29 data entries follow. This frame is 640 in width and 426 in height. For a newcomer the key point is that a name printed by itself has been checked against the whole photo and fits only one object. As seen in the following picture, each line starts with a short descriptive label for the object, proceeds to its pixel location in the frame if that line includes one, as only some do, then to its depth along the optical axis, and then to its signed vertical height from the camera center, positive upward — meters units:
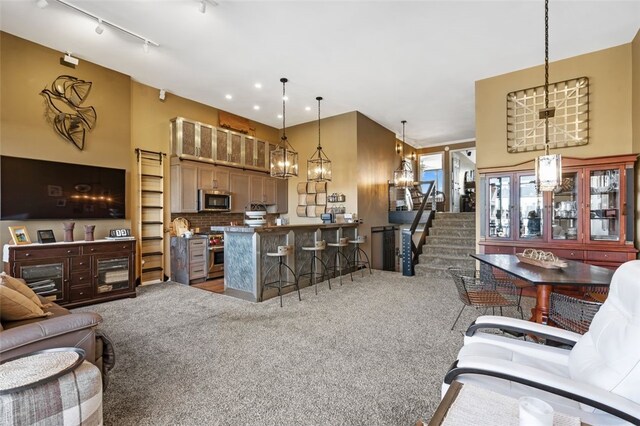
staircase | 6.26 -0.76
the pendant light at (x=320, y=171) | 6.27 +0.86
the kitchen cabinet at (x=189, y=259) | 5.73 -0.91
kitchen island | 4.59 -0.70
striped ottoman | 1.35 -0.86
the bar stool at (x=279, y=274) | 4.49 -1.00
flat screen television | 4.12 +0.32
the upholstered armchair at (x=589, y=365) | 1.17 -0.70
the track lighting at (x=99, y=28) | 3.80 +2.32
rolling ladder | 5.59 -0.08
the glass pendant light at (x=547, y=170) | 3.03 +0.42
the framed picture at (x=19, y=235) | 4.01 -0.31
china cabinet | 4.05 +0.01
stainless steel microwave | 6.19 +0.24
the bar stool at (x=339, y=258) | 6.24 -0.99
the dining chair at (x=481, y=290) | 3.08 -0.88
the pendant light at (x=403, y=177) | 8.11 +0.94
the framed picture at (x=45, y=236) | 4.26 -0.35
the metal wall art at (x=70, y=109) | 4.54 +1.60
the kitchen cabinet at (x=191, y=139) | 5.92 +1.46
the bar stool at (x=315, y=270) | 5.45 -1.10
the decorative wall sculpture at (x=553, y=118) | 4.54 +1.49
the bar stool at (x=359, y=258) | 6.88 -1.07
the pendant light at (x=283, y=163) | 5.44 +0.90
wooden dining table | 2.46 -0.57
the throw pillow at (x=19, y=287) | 2.25 -0.59
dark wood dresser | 3.91 -0.81
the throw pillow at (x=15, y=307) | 2.02 -0.66
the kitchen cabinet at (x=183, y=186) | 5.94 +0.50
